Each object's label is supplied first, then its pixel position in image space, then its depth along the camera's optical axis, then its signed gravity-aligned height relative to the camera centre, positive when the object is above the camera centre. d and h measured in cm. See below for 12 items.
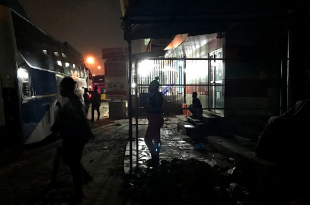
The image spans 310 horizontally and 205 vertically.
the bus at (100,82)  3442 +117
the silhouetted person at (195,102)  782 -45
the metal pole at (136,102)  476 -25
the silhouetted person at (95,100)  1294 -53
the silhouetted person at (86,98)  1396 -45
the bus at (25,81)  603 +29
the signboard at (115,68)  1255 +115
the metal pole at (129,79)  449 +20
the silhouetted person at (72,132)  364 -63
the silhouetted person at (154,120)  530 -69
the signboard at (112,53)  1162 +179
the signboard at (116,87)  1314 +15
